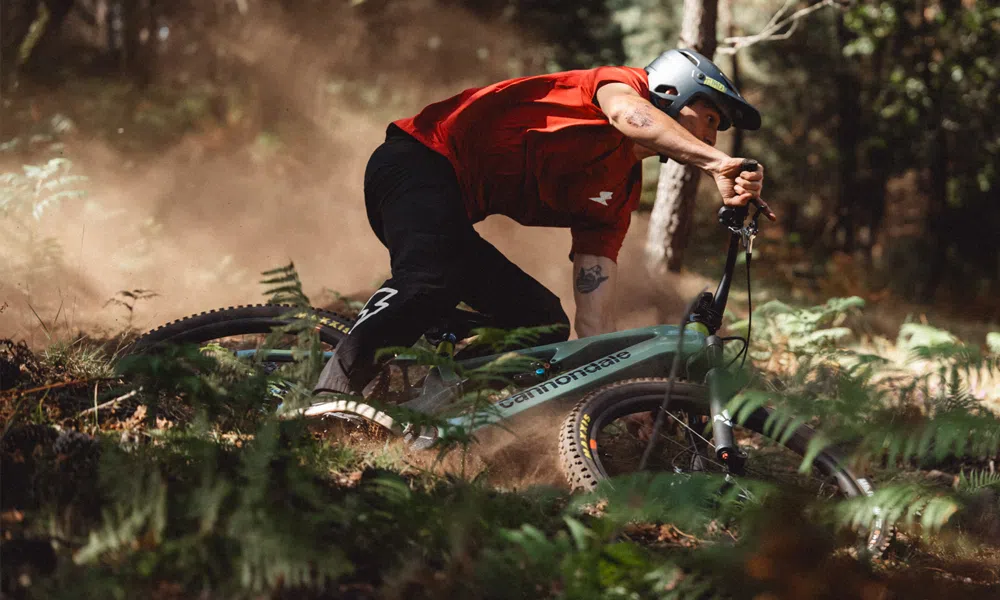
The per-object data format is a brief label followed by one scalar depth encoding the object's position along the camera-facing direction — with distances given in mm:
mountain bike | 3387
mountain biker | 3484
